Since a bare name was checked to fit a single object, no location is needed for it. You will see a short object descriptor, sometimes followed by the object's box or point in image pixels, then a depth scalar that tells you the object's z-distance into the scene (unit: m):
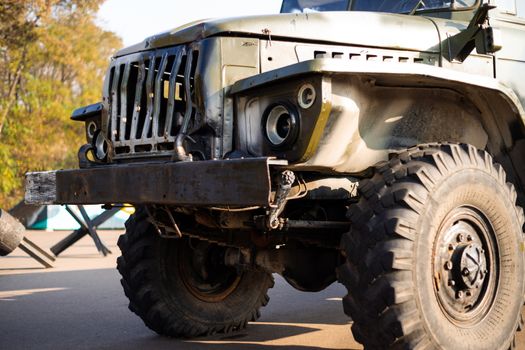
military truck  3.99
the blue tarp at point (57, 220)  23.23
